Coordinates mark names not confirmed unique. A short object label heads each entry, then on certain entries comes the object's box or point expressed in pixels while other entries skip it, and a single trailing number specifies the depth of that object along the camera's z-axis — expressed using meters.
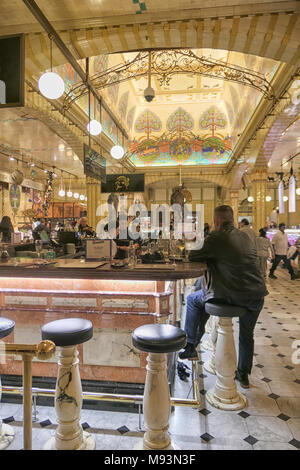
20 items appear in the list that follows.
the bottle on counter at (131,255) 2.82
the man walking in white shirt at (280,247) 9.05
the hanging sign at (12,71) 2.89
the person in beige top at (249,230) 6.07
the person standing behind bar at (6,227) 6.77
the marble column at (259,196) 9.73
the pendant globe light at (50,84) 3.21
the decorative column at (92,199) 9.21
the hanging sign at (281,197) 11.84
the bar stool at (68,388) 1.99
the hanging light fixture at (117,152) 6.64
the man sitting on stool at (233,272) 2.62
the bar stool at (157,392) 1.93
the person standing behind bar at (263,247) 7.46
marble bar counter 2.69
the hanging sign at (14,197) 13.22
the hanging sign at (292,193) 10.10
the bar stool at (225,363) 2.58
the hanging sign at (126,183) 6.89
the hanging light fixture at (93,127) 5.00
